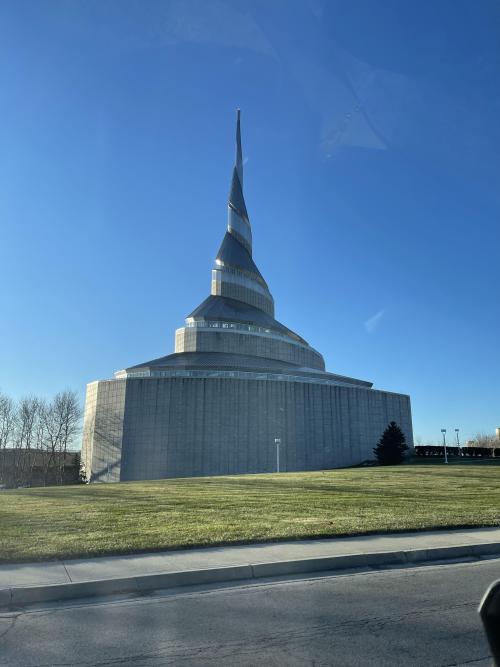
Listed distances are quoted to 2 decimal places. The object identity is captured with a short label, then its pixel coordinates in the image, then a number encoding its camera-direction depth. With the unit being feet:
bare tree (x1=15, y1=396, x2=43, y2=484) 238.48
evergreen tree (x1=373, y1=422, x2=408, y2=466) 176.45
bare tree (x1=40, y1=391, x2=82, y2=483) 232.96
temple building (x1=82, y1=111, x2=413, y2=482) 189.57
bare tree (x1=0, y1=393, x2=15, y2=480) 235.40
